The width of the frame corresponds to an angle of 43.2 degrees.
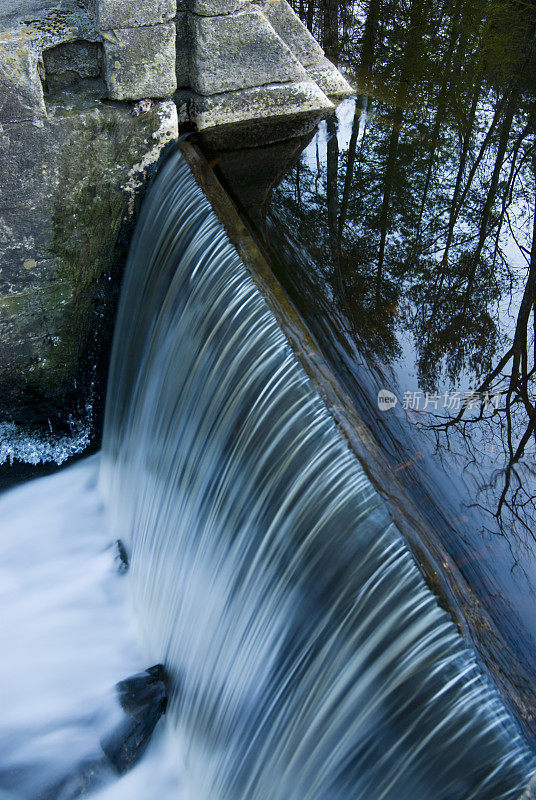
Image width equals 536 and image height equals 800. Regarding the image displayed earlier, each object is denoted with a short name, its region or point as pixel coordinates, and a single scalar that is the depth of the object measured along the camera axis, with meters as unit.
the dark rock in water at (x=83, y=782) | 2.28
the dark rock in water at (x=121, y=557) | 2.95
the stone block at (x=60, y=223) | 2.79
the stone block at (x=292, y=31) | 3.33
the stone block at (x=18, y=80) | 2.54
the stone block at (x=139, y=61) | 2.76
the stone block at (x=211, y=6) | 2.94
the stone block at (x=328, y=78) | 3.52
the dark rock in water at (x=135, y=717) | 2.36
